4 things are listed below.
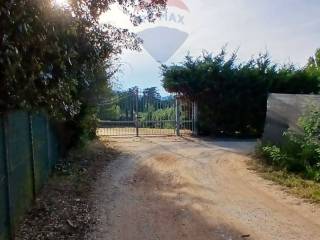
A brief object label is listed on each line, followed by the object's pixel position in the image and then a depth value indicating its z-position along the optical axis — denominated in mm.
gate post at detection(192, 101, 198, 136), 16969
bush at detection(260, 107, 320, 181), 8483
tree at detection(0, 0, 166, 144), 3307
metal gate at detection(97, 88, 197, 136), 16609
